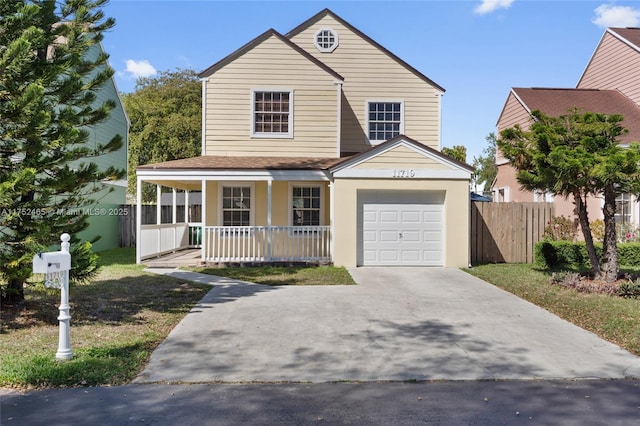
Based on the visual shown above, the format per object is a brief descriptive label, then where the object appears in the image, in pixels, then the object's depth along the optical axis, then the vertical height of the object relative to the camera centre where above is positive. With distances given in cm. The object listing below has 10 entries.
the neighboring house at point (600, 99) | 1741 +486
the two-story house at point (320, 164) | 1397 +155
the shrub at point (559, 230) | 1556 -40
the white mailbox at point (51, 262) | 580 -56
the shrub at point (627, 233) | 1542 -49
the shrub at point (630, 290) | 970 -145
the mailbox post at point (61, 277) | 579 -75
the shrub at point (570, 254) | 1366 -105
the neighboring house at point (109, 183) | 1944 +152
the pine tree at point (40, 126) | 724 +143
